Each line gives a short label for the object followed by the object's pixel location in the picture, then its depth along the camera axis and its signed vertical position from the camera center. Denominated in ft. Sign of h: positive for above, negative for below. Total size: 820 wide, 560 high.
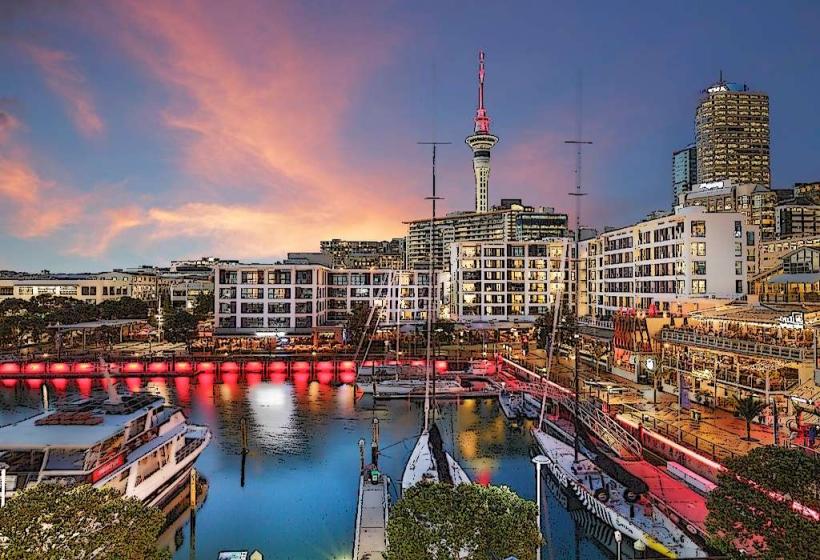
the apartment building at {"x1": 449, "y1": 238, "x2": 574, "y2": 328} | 333.01 +6.28
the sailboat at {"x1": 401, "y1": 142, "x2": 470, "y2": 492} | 99.50 -30.16
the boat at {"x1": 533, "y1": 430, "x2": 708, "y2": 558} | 77.64 -31.64
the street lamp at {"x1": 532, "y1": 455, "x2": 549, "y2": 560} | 64.35 -18.32
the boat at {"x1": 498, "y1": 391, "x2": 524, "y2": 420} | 160.96 -31.77
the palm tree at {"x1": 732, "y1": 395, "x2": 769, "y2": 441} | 111.55 -22.35
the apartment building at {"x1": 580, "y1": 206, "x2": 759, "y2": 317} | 215.72 +11.40
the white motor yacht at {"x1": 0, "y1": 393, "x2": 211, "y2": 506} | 87.10 -24.56
